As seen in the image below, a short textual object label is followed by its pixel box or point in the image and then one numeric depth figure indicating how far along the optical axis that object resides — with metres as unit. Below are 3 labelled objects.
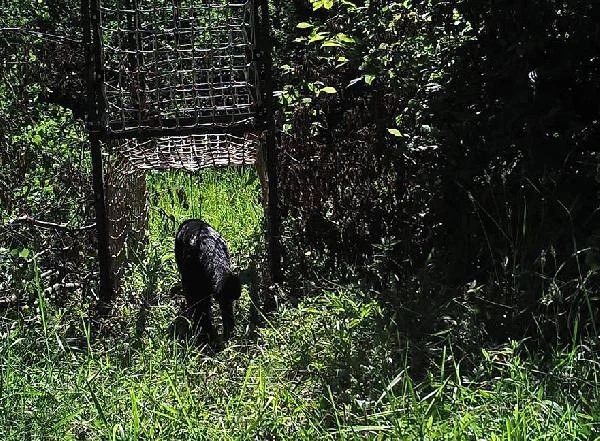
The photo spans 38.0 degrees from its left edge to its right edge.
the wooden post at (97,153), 5.16
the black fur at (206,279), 5.00
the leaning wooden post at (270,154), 5.30
